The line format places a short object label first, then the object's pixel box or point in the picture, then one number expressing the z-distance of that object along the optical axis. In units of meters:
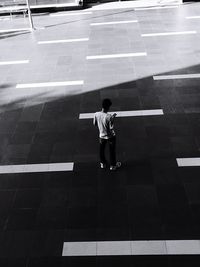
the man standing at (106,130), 7.30
